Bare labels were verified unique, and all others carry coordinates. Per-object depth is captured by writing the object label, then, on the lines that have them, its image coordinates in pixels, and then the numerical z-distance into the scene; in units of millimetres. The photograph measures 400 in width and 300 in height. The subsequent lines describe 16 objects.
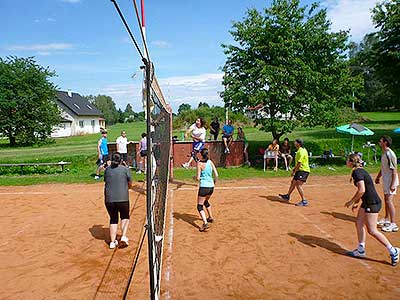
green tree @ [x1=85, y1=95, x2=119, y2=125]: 102562
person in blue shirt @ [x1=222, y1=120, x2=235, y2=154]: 16734
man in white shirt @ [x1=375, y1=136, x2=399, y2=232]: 7293
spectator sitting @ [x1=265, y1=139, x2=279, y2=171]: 15943
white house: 51188
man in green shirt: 9586
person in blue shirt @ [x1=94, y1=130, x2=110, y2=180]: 14531
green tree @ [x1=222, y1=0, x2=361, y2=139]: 15289
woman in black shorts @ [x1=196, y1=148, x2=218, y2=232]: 7758
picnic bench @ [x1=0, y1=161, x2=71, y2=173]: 16112
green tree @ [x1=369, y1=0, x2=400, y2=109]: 19719
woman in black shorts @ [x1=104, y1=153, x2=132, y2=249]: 6867
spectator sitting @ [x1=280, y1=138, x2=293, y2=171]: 15953
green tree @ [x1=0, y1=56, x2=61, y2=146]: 32125
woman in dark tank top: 5875
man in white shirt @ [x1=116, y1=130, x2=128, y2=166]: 14656
